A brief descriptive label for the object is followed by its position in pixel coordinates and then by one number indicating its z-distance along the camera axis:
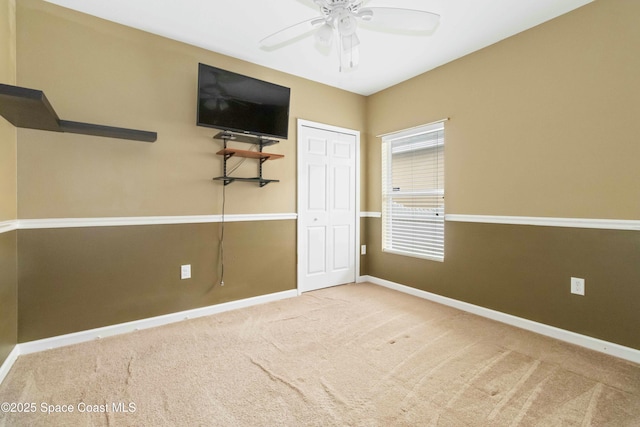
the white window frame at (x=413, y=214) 3.28
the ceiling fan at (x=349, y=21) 1.74
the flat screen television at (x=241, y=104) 2.63
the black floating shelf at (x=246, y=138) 2.88
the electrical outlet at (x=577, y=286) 2.28
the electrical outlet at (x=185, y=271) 2.76
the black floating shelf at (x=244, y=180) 2.85
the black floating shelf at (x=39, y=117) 1.51
